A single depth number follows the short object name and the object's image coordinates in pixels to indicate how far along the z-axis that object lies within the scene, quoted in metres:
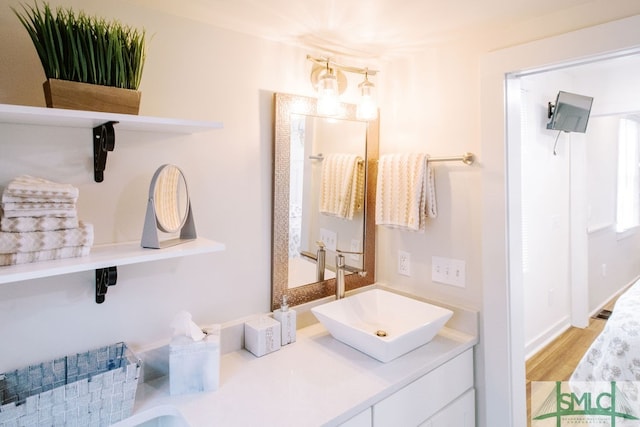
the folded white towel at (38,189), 0.90
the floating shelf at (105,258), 0.85
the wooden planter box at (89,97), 0.94
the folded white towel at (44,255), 0.89
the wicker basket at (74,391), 0.91
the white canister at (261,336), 1.41
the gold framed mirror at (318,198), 1.59
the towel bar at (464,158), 1.58
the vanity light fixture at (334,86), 1.62
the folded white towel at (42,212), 0.90
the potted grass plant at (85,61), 0.92
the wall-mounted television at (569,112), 2.93
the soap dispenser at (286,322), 1.50
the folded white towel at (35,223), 0.90
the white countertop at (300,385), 1.07
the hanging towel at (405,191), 1.67
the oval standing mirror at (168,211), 1.14
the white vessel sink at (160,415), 1.04
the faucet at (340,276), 1.75
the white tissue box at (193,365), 1.15
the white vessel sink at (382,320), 1.37
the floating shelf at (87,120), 0.87
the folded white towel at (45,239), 0.89
